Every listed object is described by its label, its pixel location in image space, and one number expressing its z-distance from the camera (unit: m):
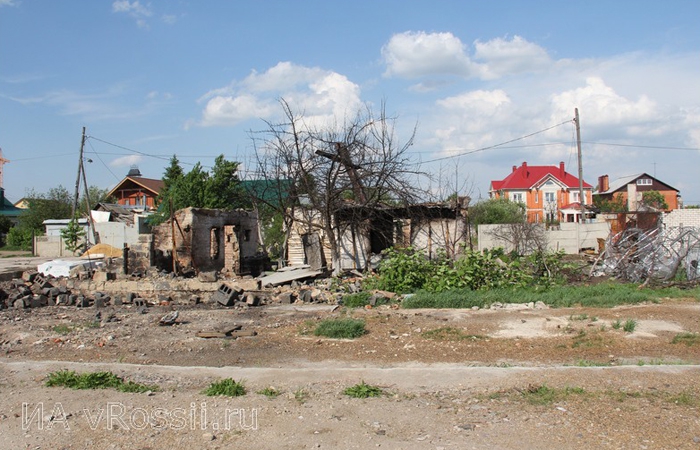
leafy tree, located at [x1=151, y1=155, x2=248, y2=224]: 29.89
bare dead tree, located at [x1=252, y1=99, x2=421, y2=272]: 16.72
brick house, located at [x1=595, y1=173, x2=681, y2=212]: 63.12
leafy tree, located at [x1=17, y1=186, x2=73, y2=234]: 42.75
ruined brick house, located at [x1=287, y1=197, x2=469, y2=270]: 17.11
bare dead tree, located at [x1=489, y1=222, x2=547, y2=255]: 23.45
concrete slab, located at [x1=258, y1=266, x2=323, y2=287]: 14.32
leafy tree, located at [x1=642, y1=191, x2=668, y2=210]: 54.01
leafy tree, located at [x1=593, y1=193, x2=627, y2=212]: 54.28
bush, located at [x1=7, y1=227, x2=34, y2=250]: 40.28
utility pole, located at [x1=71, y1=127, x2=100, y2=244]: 28.17
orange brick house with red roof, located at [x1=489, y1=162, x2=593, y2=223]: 56.81
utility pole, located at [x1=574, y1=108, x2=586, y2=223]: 27.98
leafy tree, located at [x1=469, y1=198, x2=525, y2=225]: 37.09
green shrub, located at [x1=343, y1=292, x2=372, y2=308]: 11.66
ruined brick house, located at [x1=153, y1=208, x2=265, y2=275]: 17.30
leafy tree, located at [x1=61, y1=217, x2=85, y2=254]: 28.83
